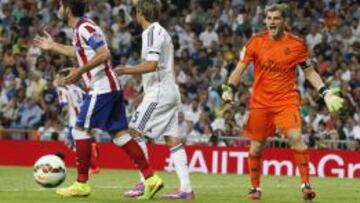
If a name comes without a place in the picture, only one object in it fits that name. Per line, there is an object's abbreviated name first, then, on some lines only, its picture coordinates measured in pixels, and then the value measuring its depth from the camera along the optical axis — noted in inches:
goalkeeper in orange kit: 544.1
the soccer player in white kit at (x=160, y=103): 540.4
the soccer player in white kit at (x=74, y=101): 853.2
